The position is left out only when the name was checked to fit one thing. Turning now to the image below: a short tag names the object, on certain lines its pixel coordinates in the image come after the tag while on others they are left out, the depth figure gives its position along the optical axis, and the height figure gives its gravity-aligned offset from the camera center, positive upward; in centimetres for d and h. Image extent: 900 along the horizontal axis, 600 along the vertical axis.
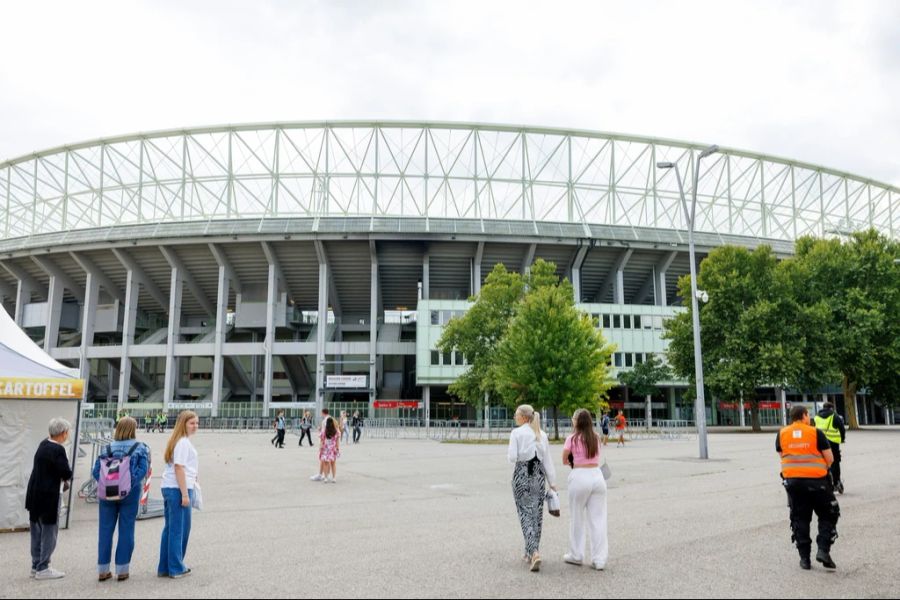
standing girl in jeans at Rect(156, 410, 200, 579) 610 -97
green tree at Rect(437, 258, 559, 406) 3634 +372
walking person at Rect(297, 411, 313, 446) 2756 -136
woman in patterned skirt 643 -81
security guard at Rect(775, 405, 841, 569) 636 -90
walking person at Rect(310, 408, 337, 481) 1440 -102
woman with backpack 599 -96
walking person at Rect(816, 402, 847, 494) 1112 -60
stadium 5369 +1093
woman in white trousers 633 -97
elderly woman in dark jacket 623 -107
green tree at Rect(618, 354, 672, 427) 5022 +131
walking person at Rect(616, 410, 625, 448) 2778 -134
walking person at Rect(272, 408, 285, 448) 2689 -157
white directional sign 5294 +91
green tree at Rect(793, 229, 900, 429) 4009 +590
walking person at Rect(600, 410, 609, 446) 2819 -147
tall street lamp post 1969 +122
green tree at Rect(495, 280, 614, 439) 2870 +157
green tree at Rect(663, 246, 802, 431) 3788 +396
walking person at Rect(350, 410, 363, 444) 3123 -180
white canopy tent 852 -29
